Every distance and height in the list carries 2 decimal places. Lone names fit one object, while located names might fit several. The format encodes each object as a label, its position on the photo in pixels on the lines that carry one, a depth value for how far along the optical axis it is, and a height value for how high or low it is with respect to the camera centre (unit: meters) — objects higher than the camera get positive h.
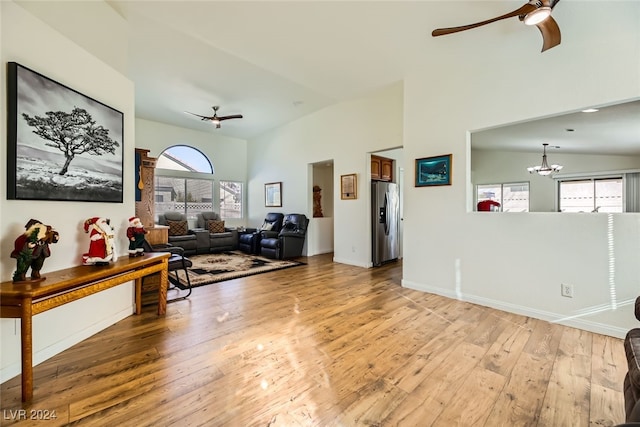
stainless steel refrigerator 5.14 -0.14
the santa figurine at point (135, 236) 2.65 -0.22
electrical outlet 2.62 -0.76
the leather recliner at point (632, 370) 1.09 -0.67
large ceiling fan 1.90 +1.48
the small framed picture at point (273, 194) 7.12 +0.54
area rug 4.23 -1.00
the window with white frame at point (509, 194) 6.76 +0.52
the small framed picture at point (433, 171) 3.44 +0.57
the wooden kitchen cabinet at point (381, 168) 5.26 +0.94
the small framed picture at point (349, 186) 5.23 +0.55
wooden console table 1.53 -0.50
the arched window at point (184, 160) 7.03 +1.51
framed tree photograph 1.78 +0.57
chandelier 5.62 +0.98
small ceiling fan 5.20 +1.87
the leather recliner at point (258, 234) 6.48 -0.48
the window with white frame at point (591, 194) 5.45 +0.42
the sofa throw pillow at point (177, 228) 6.28 -0.32
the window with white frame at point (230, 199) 7.96 +0.47
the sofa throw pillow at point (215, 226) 7.04 -0.31
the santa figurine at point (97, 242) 2.19 -0.23
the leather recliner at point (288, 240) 5.89 -0.58
